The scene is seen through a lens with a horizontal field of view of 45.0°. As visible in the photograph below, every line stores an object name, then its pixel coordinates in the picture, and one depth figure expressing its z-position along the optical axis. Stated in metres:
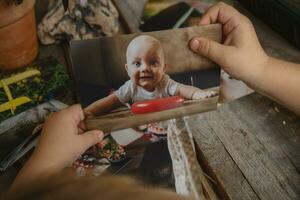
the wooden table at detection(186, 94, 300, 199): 0.61
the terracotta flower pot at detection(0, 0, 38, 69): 0.80
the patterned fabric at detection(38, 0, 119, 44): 0.92
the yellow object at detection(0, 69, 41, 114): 0.77
